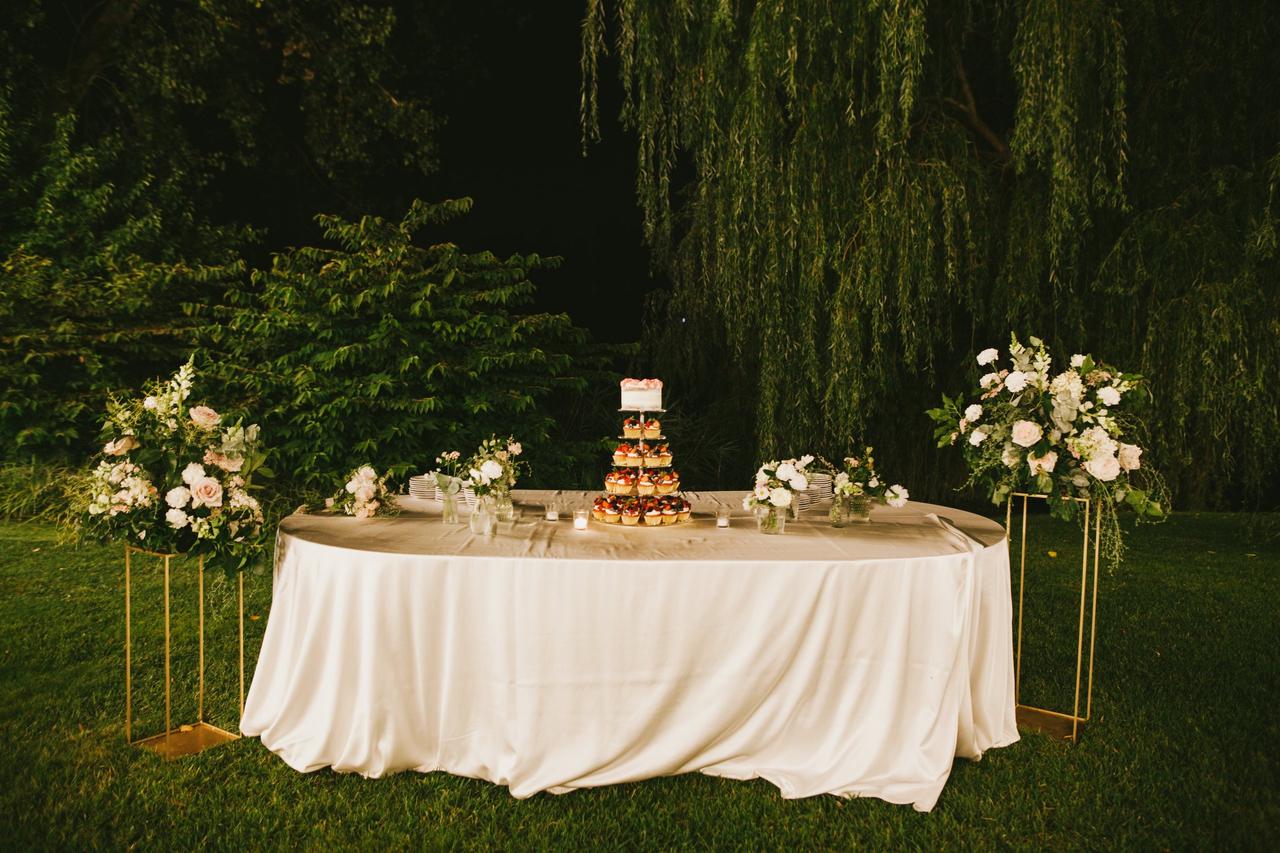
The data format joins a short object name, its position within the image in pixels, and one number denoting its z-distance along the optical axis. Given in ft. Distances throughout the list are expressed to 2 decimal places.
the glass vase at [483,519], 10.19
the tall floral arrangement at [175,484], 9.43
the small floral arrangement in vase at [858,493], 10.87
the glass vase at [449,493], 11.01
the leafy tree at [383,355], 21.89
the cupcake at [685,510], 11.10
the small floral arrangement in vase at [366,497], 11.21
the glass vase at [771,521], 10.46
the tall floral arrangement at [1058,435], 9.77
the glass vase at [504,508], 10.68
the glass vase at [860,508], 11.10
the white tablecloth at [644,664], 8.90
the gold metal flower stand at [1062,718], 10.52
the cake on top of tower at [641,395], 10.83
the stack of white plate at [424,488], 12.85
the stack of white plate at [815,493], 11.96
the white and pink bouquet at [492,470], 10.34
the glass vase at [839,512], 10.91
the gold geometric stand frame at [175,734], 10.16
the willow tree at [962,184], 14.14
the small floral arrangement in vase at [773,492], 10.37
